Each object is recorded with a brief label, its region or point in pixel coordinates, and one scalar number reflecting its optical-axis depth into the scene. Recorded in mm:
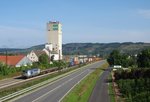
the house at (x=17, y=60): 76359
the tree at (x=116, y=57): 90475
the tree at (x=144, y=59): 66577
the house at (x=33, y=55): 108884
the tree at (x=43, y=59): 88783
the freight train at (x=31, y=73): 54483
